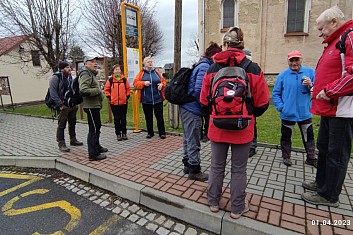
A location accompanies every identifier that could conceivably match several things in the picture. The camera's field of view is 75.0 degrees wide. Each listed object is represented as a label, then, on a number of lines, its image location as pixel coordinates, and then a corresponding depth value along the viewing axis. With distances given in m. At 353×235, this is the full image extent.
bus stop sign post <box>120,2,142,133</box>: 6.39
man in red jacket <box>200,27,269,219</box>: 2.34
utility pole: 6.45
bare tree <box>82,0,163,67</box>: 14.90
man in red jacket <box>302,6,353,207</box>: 2.32
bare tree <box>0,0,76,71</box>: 12.05
